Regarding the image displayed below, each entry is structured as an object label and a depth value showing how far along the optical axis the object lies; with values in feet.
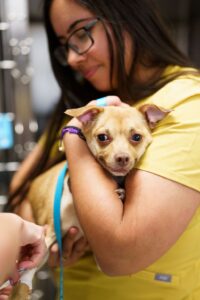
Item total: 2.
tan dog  2.77
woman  2.49
